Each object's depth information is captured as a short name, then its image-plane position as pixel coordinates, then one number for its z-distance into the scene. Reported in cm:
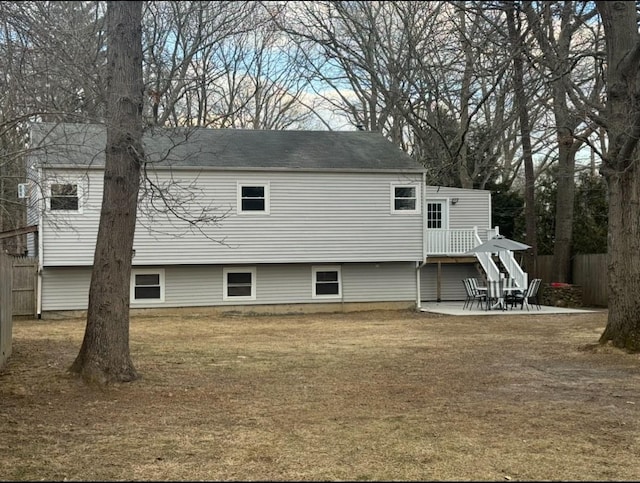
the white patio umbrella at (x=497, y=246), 1958
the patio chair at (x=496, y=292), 2016
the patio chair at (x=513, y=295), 2051
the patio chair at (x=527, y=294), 2036
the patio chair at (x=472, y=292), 2055
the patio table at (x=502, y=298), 2031
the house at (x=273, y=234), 1934
